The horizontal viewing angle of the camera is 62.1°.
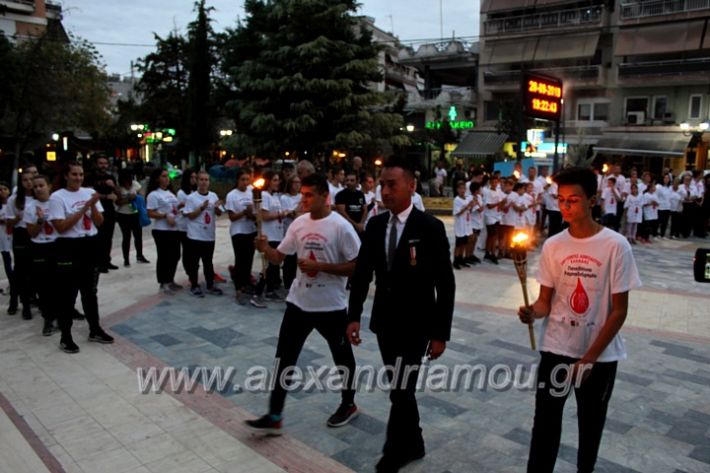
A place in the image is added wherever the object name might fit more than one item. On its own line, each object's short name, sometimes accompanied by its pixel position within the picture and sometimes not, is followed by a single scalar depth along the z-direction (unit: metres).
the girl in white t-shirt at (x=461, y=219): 11.41
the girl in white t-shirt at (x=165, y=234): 9.38
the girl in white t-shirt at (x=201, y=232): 9.11
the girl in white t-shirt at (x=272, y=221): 8.81
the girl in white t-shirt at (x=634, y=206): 15.45
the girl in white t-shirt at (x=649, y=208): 15.88
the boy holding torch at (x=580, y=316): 3.23
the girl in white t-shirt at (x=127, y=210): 11.05
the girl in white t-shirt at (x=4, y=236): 8.24
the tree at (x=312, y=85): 22.92
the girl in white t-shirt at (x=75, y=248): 6.45
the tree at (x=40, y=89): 20.89
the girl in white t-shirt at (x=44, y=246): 6.62
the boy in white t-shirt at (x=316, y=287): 4.51
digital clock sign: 16.05
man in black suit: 3.79
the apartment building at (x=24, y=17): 40.78
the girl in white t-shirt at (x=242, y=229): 8.73
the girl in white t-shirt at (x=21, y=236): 7.72
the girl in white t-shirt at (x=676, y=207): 16.69
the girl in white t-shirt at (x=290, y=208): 9.07
